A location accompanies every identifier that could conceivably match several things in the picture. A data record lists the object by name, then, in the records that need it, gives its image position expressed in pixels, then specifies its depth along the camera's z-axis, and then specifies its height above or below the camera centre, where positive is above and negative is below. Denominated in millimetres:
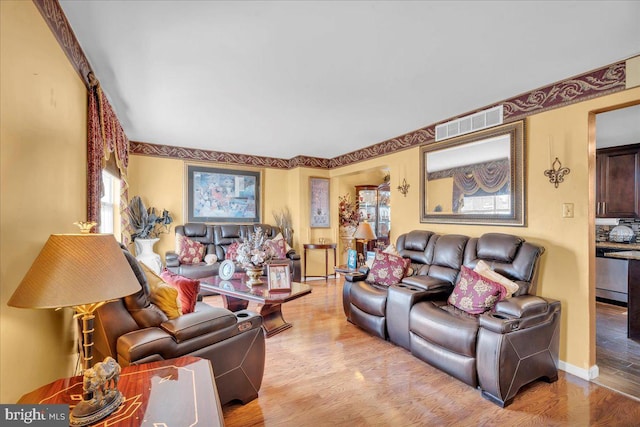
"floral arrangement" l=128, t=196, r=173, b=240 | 4863 -70
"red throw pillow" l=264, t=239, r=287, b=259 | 5438 -581
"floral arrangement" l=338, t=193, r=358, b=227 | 6777 +59
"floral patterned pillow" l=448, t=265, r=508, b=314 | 2514 -668
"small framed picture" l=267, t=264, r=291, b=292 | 3141 -652
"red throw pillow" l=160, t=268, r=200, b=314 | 2238 -562
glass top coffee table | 2992 -810
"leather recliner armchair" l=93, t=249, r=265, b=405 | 1614 -713
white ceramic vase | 4844 -610
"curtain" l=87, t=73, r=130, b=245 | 2334 +666
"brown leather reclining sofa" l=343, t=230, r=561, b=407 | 2158 -872
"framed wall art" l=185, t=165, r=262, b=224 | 5531 +399
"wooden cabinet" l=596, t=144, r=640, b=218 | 4453 +516
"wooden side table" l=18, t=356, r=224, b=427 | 1014 -685
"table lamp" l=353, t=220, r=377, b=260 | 4961 -276
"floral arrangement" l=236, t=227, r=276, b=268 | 3363 -430
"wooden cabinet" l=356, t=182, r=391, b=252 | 7094 +181
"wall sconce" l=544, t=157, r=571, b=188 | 2713 +391
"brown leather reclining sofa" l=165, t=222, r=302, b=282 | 4969 -396
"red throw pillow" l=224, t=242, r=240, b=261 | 4979 -607
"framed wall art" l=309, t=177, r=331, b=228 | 6223 +282
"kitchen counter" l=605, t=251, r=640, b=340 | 3174 -885
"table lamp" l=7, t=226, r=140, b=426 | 1034 -243
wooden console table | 5926 -681
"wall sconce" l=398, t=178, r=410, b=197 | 4436 +421
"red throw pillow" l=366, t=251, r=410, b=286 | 3418 -622
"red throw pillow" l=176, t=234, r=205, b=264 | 4977 -600
